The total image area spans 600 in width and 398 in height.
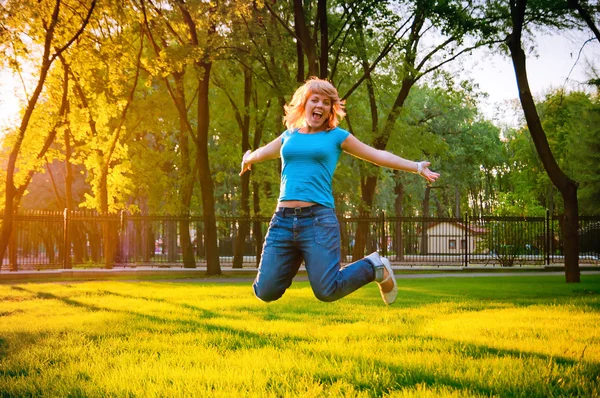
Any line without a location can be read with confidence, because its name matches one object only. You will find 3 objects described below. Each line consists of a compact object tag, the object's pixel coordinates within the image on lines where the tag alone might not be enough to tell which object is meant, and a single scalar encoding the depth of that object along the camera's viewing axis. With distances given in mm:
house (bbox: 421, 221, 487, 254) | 31377
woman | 5297
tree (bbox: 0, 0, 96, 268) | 15531
